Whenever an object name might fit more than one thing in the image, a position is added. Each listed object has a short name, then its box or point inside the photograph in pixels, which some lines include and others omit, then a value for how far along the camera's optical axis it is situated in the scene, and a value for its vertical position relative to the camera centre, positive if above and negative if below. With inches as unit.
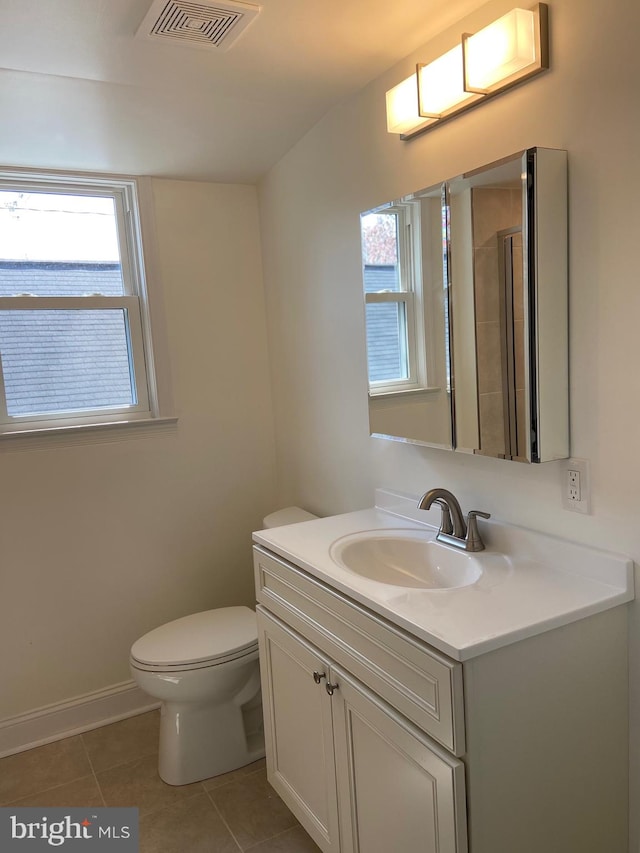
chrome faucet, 66.7 -20.0
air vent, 59.2 +30.9
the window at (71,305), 99.1 +8.1
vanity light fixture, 55.4 +24.3
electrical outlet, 57.3 -14.3
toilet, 86.1 -45.8
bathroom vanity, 48.3 -29.9
